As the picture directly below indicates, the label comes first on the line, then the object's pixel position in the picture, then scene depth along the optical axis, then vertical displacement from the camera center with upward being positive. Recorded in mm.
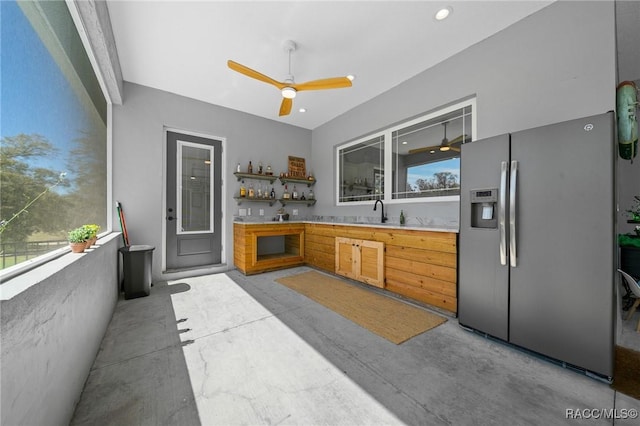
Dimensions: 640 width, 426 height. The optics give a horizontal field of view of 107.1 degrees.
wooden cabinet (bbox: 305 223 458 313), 2480 -584
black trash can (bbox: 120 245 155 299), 3029 -774
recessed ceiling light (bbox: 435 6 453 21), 2303 +1983
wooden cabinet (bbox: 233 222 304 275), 4082 -687
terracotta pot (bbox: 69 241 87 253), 1623 -243
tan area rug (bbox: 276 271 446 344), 2260 -1112
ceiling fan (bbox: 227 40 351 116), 2611 +1494
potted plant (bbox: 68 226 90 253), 1630 -195
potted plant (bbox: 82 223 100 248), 1760 -158
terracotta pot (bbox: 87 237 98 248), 1763 -223
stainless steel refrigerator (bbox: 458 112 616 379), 1588 -217
